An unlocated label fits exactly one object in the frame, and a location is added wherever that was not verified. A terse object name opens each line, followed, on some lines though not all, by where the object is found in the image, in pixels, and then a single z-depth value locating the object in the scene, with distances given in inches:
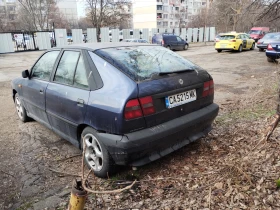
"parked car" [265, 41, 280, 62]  449.2
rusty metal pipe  63.0
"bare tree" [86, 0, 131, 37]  1243.2
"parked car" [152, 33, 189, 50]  908.3
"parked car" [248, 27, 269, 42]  1306.8
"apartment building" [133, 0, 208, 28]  3366.1
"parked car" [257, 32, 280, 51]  600.4
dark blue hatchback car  102.9
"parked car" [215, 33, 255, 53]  747.4
